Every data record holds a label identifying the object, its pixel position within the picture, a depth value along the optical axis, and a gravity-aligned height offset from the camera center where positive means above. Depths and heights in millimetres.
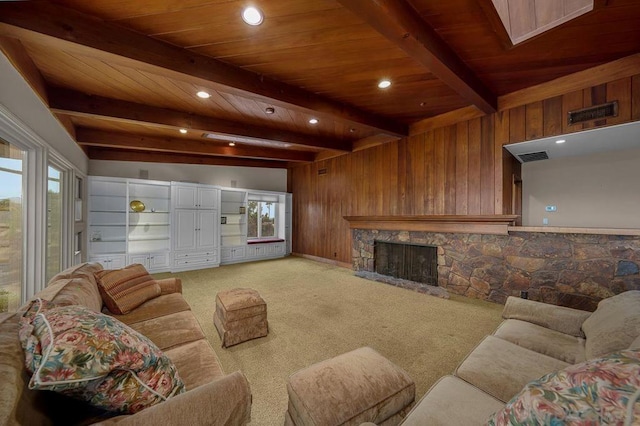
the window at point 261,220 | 7070 -187
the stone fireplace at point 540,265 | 2730 -645
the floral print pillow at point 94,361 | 794 -499
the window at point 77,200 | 4105 +224
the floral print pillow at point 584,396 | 543 -425
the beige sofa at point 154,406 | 770 -694
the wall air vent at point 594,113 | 2691 +1127
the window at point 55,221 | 3314 -115
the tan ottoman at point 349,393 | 1094 -833
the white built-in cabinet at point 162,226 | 5102 -276
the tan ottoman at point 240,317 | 2344 -989
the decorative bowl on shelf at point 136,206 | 5227 +146
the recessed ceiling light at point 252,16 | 1833 +1472
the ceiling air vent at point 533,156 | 3768 +899
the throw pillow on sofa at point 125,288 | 2096 -663
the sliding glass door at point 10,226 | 2074 -115
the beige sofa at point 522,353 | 1093 -815
